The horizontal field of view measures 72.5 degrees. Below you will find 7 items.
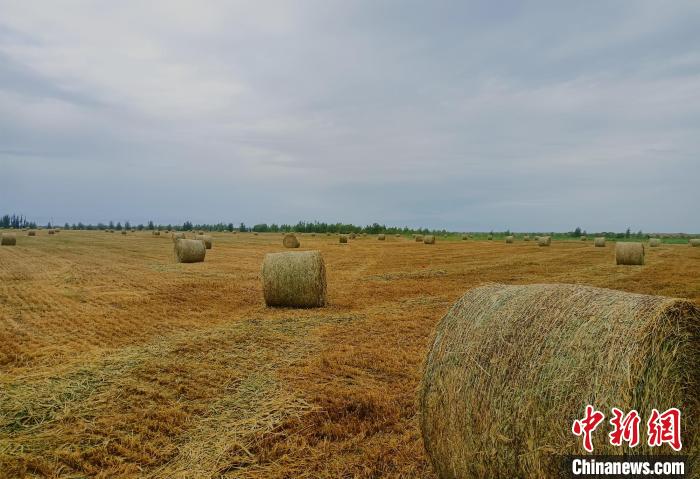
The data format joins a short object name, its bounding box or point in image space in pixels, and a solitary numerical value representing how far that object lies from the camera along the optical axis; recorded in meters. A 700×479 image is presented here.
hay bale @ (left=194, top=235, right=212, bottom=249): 37.17
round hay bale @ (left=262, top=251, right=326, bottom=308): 13.40
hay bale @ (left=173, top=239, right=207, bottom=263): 25.78
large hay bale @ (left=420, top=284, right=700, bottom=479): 3.39
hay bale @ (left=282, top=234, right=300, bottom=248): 37.66
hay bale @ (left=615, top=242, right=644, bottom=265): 24.92
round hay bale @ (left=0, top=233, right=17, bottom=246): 38.66
